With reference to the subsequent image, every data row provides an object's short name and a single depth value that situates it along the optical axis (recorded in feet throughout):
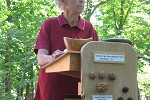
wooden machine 5.46
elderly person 6.82
